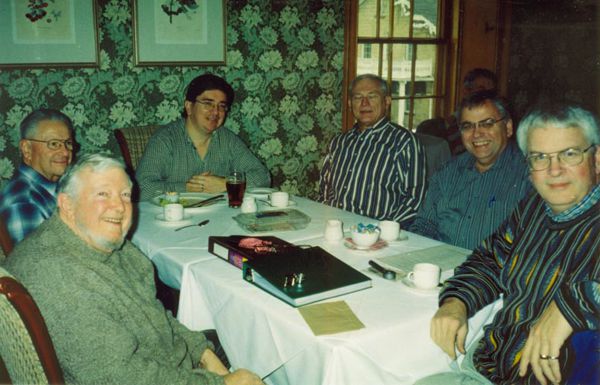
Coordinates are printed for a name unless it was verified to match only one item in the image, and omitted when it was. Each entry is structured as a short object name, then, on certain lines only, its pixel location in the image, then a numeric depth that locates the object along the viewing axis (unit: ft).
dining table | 4.09
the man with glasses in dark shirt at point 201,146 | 9.73
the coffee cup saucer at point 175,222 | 7.15
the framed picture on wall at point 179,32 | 11.23
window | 14.16
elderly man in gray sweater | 3.83
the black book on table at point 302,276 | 4.64
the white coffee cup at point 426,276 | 4.96
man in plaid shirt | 6.16
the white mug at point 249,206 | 7.66
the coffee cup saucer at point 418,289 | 4.91
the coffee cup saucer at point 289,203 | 8.09
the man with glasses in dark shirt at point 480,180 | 7.20
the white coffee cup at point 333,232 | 6.32
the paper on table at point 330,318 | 4.18
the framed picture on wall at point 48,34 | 9.93
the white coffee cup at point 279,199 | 8.05
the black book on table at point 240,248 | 5.47
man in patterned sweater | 4.16
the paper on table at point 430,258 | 5.56
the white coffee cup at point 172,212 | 7.18
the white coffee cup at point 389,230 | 6.37
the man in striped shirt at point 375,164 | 9.14
